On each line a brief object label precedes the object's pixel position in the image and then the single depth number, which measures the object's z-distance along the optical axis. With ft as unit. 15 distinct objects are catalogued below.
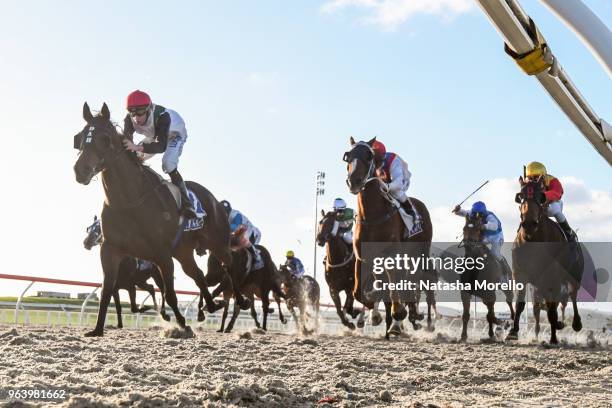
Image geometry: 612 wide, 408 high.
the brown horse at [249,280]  40.24
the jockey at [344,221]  41.68
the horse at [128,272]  41.11
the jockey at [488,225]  39.29
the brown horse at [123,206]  23.07
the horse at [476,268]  38.40
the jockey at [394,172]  29.86
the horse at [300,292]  53.36
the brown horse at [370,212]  27.50
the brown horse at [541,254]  31.50
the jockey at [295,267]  54.95
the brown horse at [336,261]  41.47
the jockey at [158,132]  25.12
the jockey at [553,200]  33.99
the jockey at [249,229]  38.83
